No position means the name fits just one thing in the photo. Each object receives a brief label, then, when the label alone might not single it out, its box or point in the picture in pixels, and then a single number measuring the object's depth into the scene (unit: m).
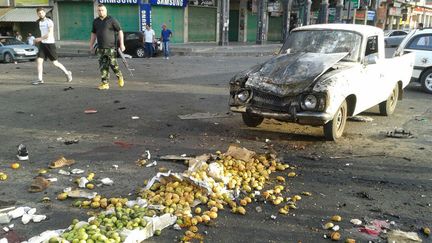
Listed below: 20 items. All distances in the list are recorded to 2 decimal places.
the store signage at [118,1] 29.95
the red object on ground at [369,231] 3.86
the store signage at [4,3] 31.57
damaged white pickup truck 6.32
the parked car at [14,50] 20.23
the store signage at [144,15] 29.91
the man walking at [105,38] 10.23
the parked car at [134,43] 24.22
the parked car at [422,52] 11.57
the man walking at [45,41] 10.84
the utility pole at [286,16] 36.16
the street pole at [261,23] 33.31
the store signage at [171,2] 30.28
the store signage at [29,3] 31.47
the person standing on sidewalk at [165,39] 22.80
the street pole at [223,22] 30.30
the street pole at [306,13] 35.83
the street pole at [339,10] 39.12
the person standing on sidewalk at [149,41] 23.45
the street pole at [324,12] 36.78
